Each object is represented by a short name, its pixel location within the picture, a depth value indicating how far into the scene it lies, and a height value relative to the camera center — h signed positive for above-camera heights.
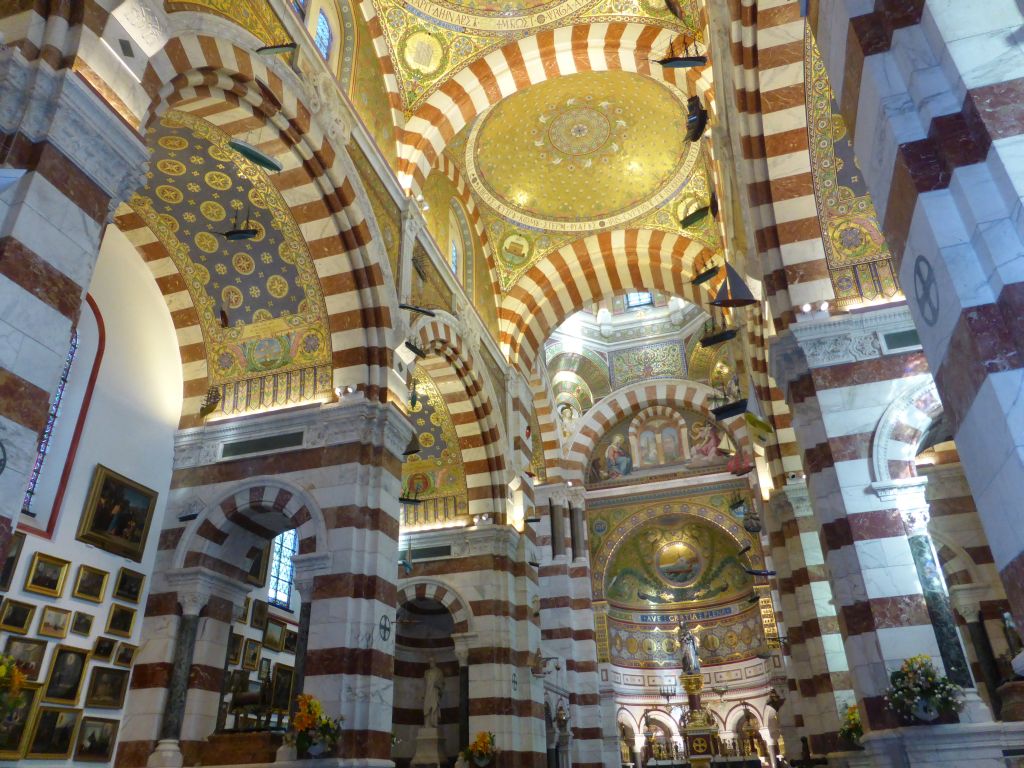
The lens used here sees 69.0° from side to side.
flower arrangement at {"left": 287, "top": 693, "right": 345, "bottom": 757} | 7.82 +0.47
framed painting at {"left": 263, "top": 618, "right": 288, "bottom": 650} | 11.66 +2.06
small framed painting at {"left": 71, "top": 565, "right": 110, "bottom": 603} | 8.73 +2.13
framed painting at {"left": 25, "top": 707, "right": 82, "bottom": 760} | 7.97 +0.53
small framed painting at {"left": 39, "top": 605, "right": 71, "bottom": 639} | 8.25 +1.64
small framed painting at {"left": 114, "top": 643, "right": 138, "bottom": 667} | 9.04 +1.41
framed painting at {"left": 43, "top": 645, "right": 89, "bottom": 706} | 8.24 +1.11
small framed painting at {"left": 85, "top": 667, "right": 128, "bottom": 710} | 8.64 +1.02
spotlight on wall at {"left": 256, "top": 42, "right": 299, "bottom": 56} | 7.85 +6.89
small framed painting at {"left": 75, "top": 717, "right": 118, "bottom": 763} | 8.43 +0.47
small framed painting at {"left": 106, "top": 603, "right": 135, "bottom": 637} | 9.02 +1.79
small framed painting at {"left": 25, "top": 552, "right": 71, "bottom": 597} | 8.18 +2.11
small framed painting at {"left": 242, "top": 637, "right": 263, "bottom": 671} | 11.08 +1.70
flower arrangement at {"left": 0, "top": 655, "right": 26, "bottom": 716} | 5.72 +0.78
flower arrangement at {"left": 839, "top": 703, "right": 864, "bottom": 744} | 8.89 +0.41
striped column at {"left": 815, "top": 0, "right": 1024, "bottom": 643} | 3.43 +2.52
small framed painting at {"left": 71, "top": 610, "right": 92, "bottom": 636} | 8.61 +1.68
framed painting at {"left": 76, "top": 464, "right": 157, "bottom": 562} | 9.11 +3.04
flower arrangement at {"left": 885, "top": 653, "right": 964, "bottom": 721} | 6.23 +0.54
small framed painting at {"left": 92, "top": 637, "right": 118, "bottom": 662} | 8.77 +1.44
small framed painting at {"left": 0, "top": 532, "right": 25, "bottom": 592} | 7.89 +2.14
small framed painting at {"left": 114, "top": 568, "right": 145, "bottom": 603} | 9.23 +2.22
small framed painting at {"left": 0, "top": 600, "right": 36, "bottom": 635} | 7.82 +1.62
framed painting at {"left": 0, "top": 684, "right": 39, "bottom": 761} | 7.55 +0.55
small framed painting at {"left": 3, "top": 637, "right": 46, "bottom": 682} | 7.84 +1.27
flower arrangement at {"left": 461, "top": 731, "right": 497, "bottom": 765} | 11.77 +0.35
